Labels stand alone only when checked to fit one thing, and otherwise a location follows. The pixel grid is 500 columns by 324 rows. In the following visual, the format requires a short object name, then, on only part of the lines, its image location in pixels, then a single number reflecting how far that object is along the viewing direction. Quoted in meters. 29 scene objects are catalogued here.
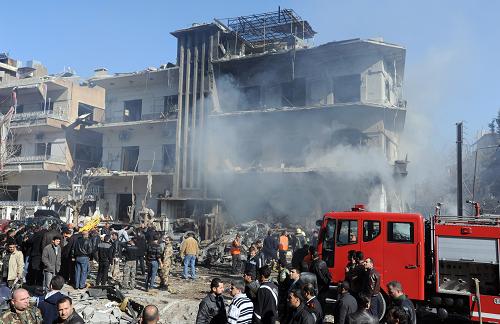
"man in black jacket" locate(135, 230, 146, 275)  12.47
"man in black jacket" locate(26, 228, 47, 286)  9.95
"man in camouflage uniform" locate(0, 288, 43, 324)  4.14
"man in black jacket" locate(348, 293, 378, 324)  4.23
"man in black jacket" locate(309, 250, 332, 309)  7.80
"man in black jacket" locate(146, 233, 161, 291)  10.89
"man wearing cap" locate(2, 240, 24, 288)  8.41
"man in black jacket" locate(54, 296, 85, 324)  4.09
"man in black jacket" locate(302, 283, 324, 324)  4.76
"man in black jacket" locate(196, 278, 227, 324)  4.87
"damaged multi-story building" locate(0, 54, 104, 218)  30.11
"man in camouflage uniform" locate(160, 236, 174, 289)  11.19
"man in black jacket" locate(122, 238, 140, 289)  11.03
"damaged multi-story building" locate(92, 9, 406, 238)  21.66
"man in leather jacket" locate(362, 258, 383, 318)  5.61
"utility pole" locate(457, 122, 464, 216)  17.03
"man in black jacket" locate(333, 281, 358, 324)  4.81
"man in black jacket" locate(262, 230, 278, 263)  13.45
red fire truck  7.99
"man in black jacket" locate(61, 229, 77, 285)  10.76
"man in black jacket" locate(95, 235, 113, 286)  10.74
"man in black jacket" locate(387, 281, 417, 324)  5.10
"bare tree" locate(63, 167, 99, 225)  26.14
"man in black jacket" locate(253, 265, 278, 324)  5.02
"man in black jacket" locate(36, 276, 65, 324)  4.87
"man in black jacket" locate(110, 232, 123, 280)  12.45
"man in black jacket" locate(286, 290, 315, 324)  4.16
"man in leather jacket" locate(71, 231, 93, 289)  10.35
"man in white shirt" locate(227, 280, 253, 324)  4.68
